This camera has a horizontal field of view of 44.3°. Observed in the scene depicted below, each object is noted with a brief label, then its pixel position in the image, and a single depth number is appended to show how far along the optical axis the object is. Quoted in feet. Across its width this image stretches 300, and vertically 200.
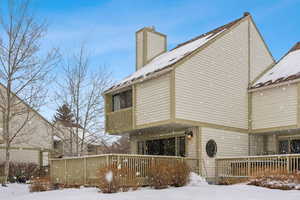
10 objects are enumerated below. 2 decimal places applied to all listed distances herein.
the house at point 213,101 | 51.93
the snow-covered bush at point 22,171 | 76.89
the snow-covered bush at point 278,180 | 38.32
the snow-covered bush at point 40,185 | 48.67
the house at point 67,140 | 76.28
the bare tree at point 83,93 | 73.72
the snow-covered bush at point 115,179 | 39.22
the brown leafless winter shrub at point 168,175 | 42.34
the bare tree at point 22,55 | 59.98
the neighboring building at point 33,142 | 88.16
